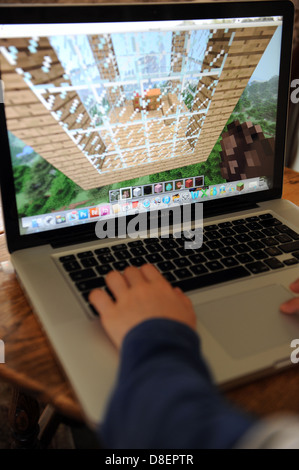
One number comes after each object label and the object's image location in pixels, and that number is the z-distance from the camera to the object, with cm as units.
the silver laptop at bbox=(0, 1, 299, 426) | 54
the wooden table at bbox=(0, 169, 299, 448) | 47
